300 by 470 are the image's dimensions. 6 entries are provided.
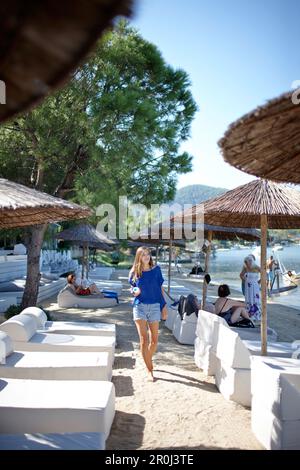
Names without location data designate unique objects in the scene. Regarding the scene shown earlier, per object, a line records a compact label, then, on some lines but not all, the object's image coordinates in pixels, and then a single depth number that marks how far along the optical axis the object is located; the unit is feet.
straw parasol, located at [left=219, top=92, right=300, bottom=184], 7.75
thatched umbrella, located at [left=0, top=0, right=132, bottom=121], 3.61
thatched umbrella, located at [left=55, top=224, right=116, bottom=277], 48.57
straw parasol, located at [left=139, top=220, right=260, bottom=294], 26.70
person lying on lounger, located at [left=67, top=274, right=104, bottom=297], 40.47
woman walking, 17.63
